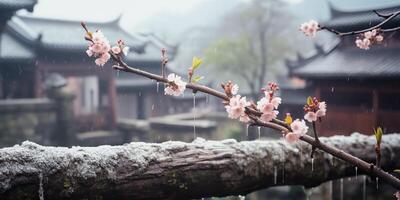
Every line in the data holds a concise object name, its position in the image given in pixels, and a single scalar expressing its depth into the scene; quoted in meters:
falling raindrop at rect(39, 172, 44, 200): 2.80
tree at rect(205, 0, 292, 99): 23.44
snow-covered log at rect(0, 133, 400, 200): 2.82
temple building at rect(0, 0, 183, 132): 14.20
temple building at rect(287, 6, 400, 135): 10.44
